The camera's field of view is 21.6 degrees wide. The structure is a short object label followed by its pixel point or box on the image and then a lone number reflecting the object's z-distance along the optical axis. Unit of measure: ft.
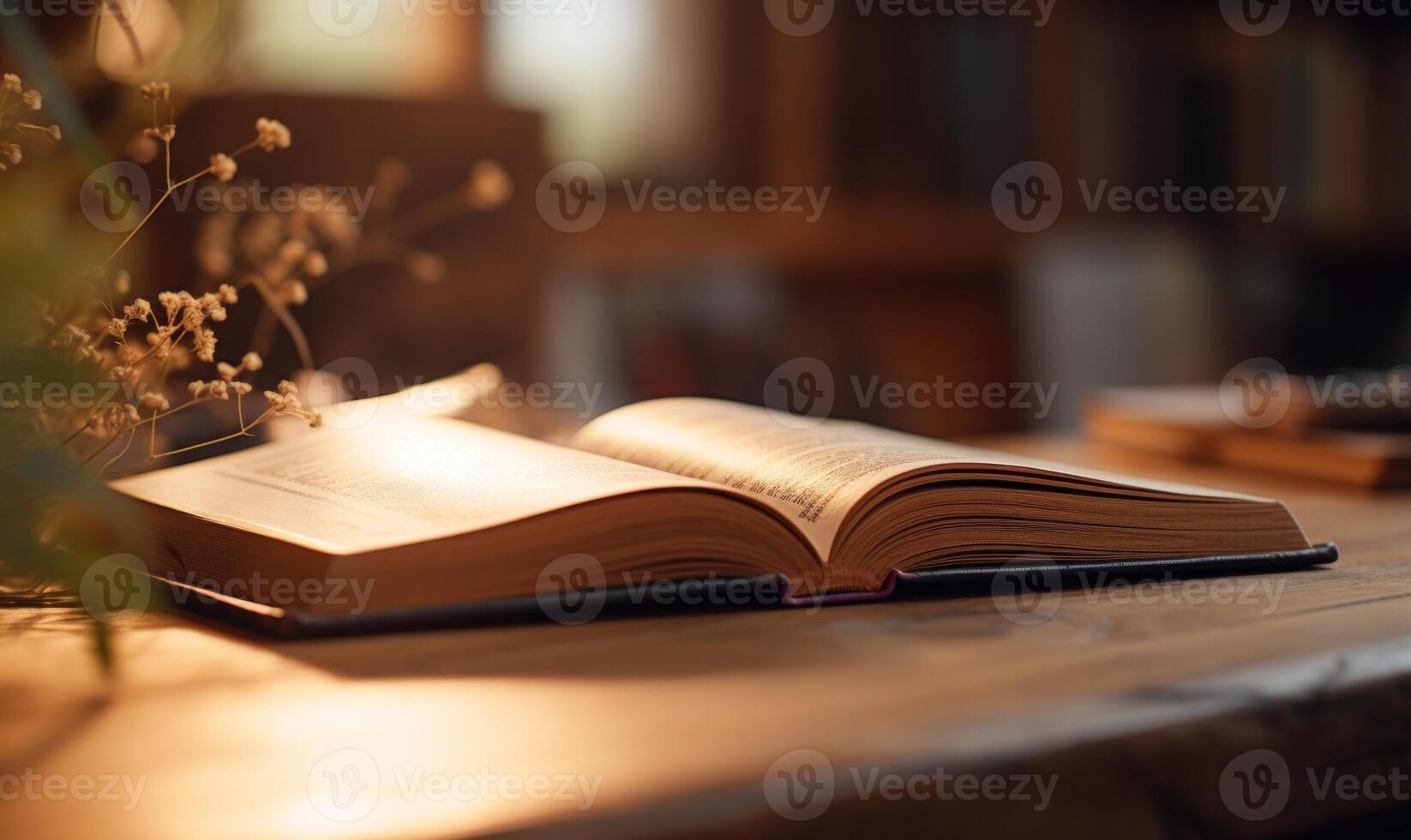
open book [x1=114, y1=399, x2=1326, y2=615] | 3.41
